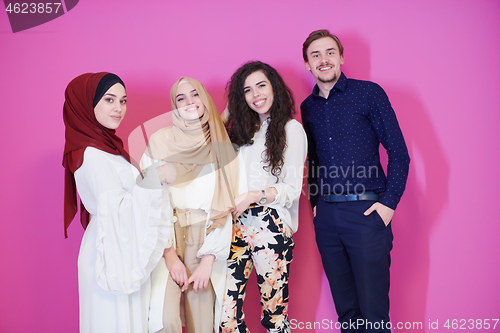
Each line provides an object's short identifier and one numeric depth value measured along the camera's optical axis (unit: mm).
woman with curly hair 1851
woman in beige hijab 1712
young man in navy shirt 1929
